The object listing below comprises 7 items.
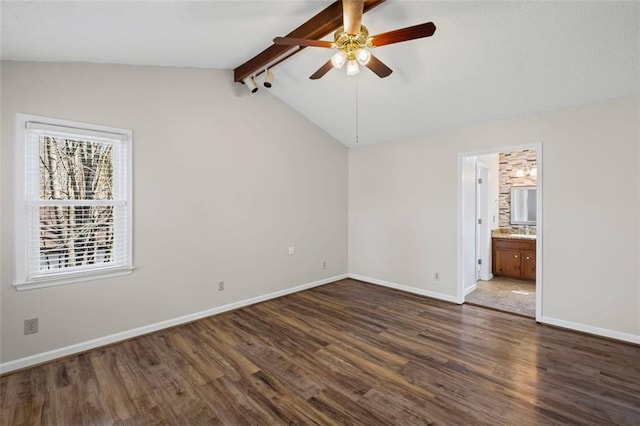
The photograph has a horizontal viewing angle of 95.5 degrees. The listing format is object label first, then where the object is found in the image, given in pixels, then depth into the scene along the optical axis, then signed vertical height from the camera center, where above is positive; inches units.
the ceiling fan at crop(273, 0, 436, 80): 82.4 +51.5
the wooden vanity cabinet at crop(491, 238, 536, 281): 205.2 -33.6
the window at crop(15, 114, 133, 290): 100.4 +3.5
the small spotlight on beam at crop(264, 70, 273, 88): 136.5 +65.4
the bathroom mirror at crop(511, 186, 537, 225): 225.0 +5.7
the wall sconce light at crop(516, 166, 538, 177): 221.3 +31.4
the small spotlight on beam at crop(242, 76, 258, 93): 148.1 +65.7
